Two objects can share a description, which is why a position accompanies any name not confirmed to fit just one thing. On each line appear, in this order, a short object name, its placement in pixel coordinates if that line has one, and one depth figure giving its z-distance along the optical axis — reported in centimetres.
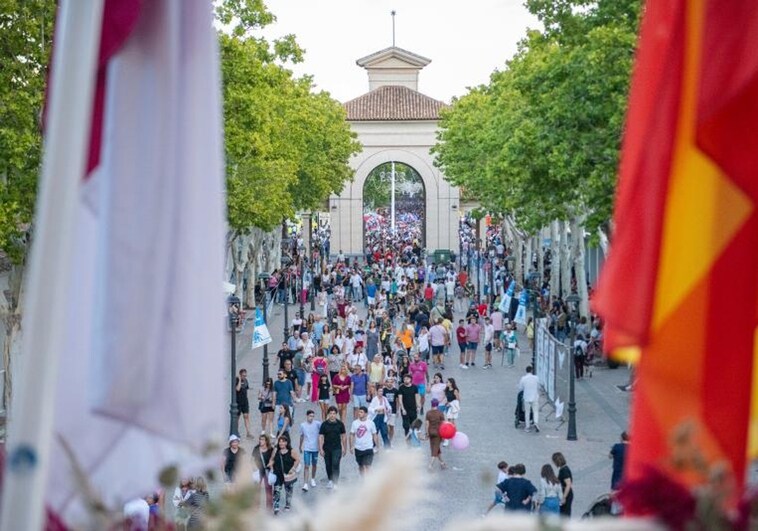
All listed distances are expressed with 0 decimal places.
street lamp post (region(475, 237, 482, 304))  4798
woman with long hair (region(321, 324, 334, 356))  3026
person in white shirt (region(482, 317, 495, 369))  3344
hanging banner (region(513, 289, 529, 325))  3250
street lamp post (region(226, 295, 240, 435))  2323
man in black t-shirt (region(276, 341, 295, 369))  2687
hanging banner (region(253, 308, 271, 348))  2600
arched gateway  8438
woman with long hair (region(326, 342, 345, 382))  2636
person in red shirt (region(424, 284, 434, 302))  4238
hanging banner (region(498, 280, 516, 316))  3744
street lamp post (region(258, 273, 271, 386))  3005
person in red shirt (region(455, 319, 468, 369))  3288
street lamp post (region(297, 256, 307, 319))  4519
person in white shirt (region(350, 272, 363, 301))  5038
